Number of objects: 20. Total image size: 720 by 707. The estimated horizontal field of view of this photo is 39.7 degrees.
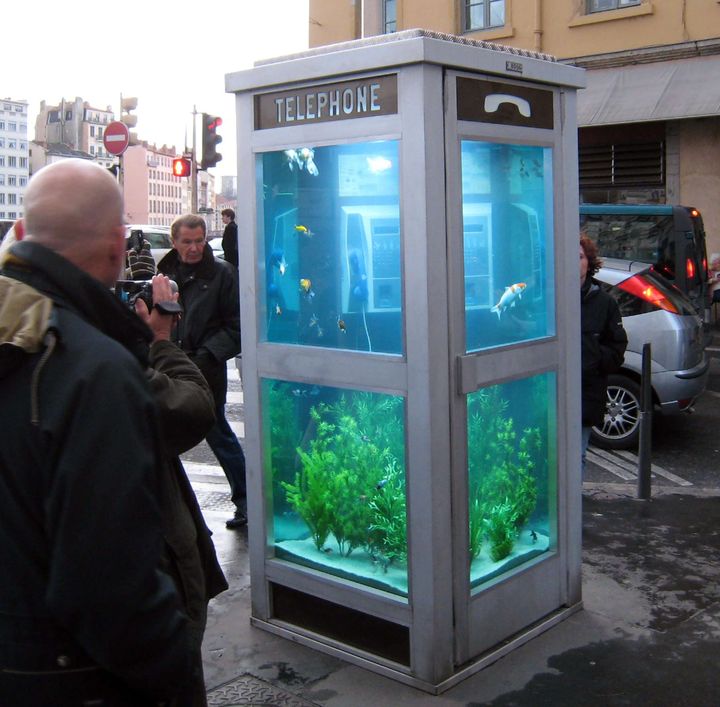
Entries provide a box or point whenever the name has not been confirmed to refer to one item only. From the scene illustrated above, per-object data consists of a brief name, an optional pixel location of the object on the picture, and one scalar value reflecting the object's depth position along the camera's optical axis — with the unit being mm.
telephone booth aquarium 3734
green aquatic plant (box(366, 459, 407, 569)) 4012
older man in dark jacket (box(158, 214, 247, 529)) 5844
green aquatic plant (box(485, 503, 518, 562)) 4230
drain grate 3781
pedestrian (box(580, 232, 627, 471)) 5691
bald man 1780
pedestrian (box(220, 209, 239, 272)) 11555
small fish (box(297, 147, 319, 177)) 4105
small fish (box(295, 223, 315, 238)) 4207
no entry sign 17672
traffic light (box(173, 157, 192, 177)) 21297
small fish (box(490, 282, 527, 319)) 4121
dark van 10945
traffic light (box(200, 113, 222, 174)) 17875
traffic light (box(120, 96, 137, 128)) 21872
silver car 8523
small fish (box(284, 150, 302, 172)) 4160
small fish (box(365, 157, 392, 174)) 3811
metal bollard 6621
